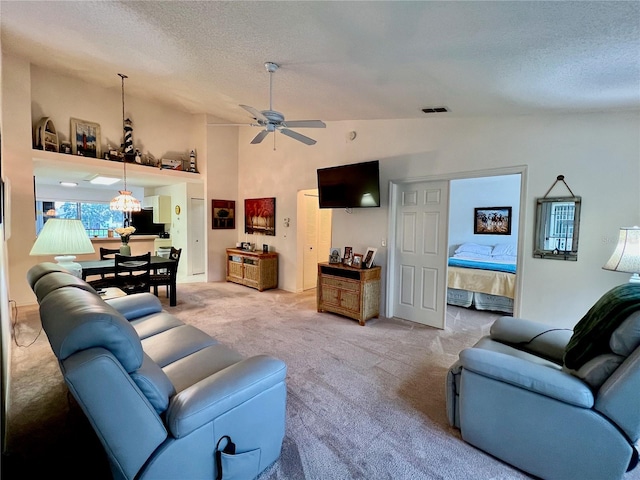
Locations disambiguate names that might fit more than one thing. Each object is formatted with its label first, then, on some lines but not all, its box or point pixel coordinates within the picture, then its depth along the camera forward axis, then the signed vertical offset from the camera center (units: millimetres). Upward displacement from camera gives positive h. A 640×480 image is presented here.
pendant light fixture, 5121 +282
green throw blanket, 1532 -528
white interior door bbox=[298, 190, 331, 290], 5793 -248
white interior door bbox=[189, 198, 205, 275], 6806 -364
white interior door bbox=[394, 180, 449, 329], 3916 -382
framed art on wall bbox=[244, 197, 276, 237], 6133 +123
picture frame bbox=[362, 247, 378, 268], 4266 -497
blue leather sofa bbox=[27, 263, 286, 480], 1103 -806
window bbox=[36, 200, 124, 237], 8648 +140
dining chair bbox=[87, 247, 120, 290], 4121 -912
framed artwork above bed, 6324 +111
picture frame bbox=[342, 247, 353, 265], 4496 -506
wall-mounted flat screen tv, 4105 +557
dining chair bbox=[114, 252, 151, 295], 4138 -730
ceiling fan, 2668 +983
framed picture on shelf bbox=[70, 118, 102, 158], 5091 +1419
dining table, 3975 -690
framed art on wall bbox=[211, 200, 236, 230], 6574 +151
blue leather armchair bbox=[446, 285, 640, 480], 1440 -956
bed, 4438 -907
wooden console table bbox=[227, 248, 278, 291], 5870 -976
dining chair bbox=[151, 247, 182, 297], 4681 -932
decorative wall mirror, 2949 +2
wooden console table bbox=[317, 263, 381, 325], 4074 -978
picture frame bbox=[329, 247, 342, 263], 4660 -533
